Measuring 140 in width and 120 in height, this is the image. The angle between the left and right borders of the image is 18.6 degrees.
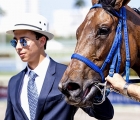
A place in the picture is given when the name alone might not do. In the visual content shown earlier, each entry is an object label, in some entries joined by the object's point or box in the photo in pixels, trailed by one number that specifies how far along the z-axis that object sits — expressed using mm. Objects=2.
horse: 3277
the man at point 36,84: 3959
